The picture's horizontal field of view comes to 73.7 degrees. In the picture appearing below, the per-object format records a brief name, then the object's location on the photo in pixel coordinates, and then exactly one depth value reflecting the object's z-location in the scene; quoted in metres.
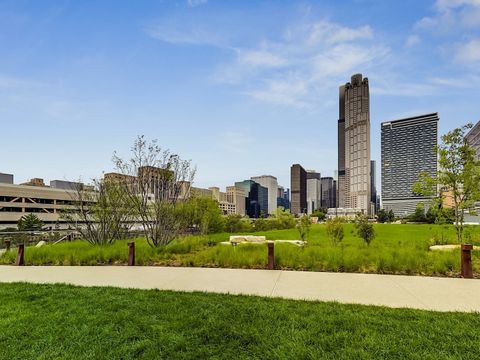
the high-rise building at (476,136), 85.06
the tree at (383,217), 106.50
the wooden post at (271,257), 9.61
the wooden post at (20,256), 11.27
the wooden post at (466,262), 8.10
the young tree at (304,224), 19.41
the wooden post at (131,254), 10.68
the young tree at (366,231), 15.48
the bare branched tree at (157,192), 13.75
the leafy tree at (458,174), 13.47
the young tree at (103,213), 15.49
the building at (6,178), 80.51
